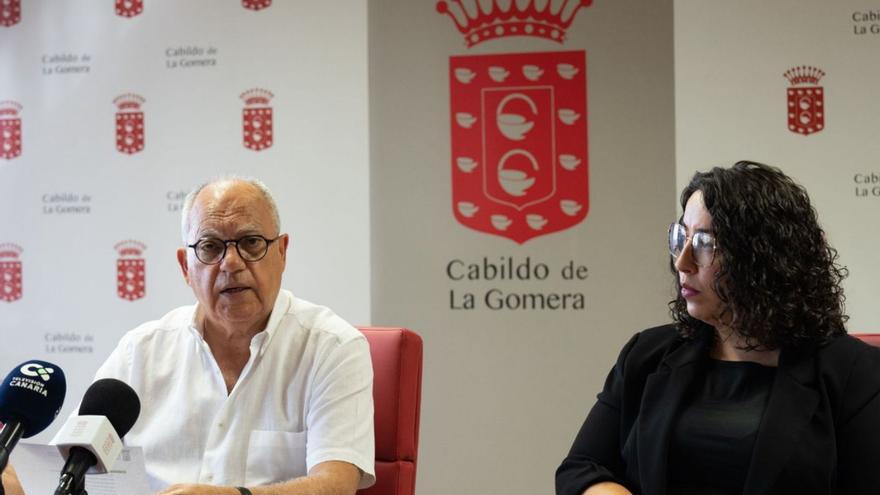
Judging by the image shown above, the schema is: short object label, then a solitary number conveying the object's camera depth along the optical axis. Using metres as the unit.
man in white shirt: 2.33
